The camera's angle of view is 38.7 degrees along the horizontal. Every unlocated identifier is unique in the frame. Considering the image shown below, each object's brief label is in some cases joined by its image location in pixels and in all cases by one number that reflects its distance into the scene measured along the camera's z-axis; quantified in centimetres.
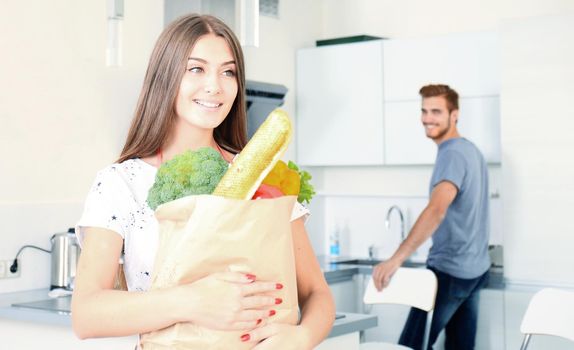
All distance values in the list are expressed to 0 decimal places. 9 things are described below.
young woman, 117
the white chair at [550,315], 298
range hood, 435
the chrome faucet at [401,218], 479
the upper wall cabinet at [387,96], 434
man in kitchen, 386
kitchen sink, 483
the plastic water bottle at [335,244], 508
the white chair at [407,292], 353
